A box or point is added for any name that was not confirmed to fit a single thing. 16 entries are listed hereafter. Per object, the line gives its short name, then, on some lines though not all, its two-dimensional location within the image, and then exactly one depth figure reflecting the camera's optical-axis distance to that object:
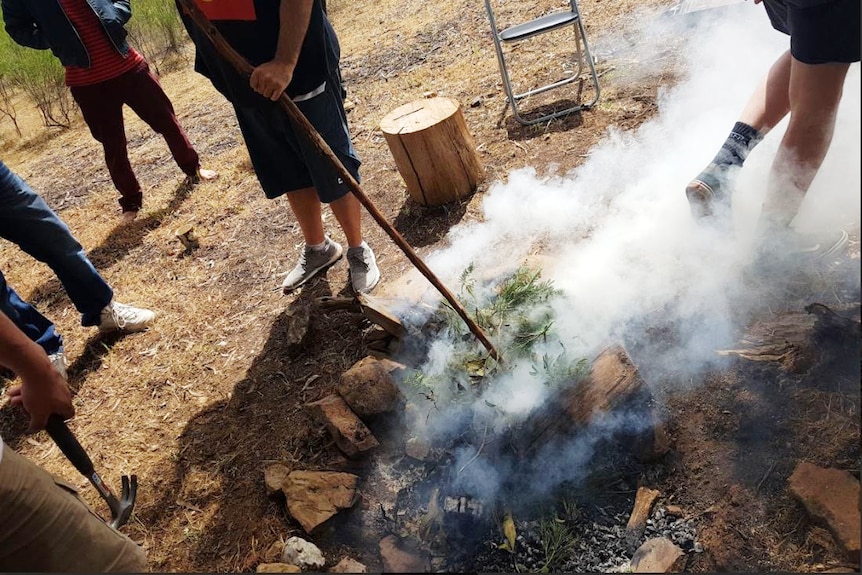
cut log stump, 3.92
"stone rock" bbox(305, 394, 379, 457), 2.54
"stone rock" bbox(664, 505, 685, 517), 2.05
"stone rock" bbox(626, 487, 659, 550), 2.03
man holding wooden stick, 2.61
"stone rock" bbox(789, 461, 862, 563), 1.77
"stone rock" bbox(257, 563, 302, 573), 2.17
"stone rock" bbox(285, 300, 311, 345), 3.27
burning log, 2.19
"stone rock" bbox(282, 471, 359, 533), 2.33
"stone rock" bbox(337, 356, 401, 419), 2.63
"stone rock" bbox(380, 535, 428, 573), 2.13
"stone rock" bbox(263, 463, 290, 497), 2.51
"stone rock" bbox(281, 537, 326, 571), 2.20
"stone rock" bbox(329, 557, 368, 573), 2.12
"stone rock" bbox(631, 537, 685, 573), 1.88
